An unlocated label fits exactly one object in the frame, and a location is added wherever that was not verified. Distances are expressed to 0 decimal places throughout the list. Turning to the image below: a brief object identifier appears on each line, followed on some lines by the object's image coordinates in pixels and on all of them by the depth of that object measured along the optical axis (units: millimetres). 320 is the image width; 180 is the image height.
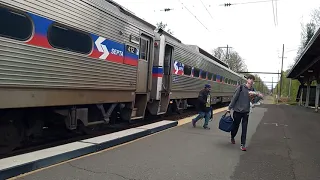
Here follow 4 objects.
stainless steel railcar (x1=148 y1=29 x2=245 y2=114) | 11758
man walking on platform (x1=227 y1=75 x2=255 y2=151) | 7555
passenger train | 5715
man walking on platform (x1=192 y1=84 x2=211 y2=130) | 10719
